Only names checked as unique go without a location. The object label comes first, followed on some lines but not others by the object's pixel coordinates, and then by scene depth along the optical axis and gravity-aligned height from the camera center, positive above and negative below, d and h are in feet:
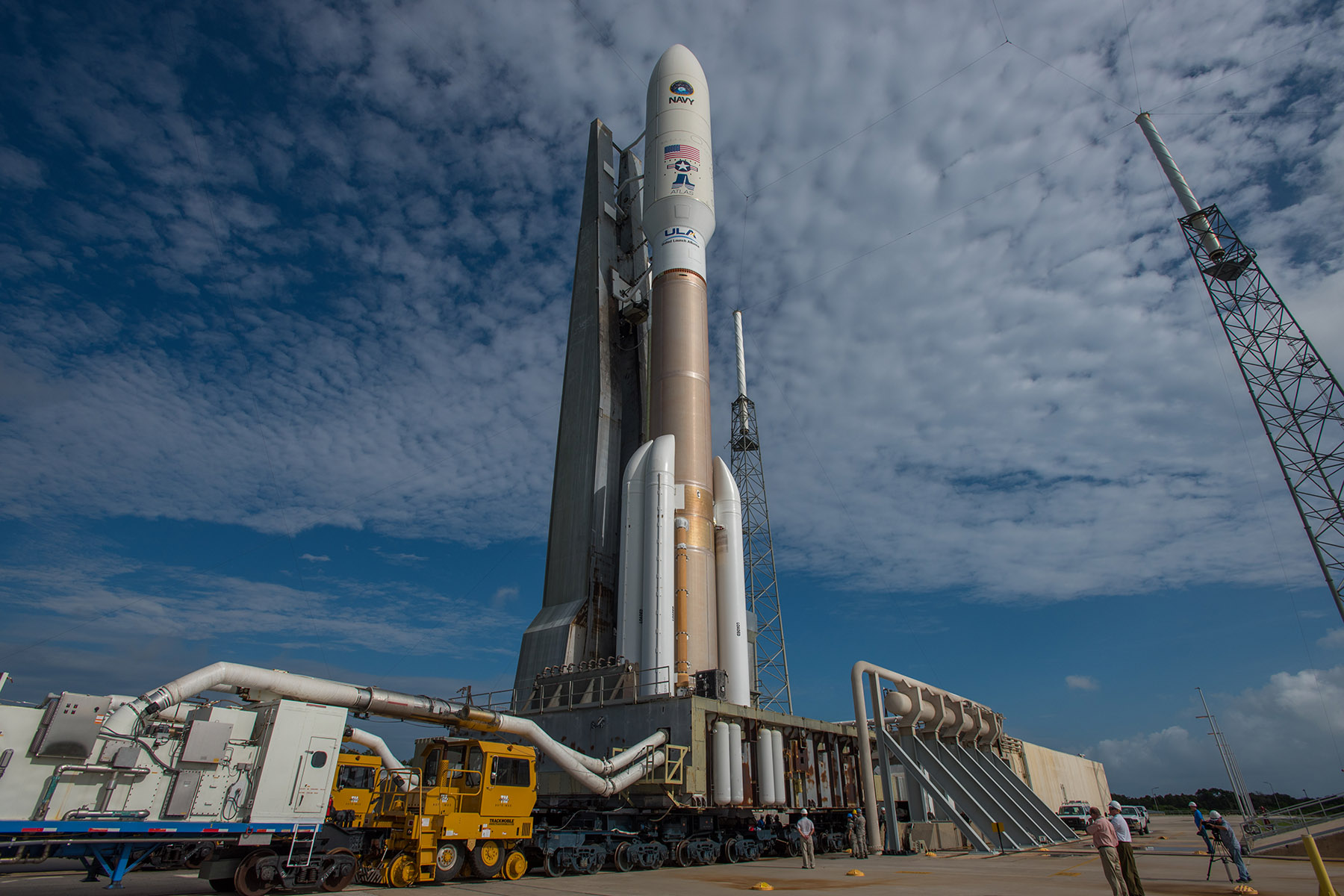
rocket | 71.87 +35.94
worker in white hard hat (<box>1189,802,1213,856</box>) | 44.18 +0.10
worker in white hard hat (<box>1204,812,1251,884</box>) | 37.50 -0.38
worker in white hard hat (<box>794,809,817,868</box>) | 51.13 -0.76
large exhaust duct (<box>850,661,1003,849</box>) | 63.82 +10.60
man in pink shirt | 29.30 -0.68
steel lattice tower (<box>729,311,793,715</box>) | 117.50 +61.52
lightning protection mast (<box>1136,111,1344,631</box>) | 102.78 +78.85
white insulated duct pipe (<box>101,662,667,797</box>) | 31.63 +6.09
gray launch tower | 80.89 +48.48
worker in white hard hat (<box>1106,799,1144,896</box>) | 31.01 -1.00
